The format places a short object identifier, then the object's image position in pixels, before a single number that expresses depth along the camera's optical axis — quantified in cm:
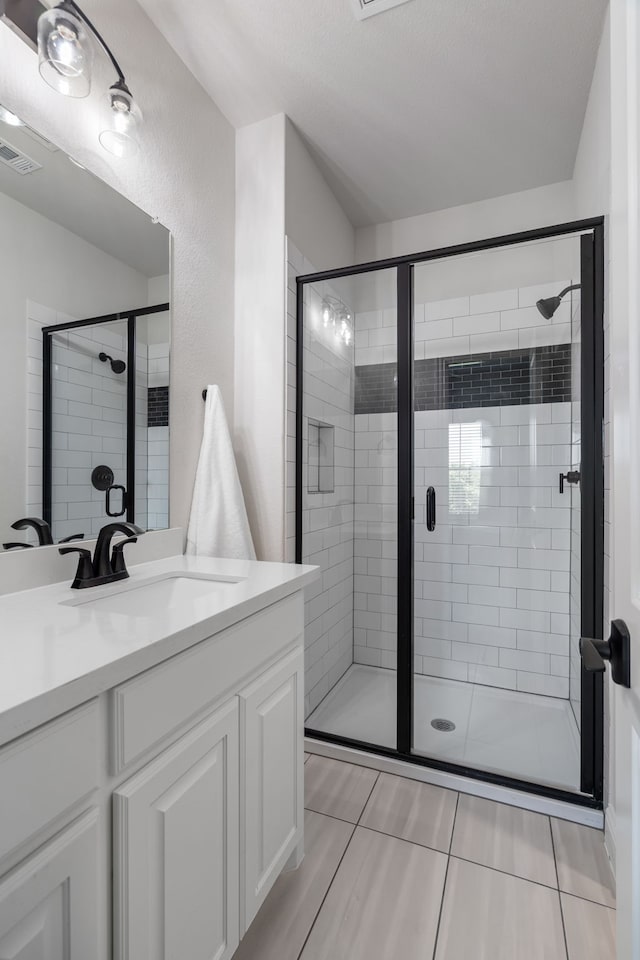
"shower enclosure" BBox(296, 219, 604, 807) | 190
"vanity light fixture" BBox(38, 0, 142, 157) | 110
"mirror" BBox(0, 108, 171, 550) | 111
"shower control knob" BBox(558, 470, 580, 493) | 182
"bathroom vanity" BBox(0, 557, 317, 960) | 60
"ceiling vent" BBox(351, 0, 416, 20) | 146
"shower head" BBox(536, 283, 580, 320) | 193
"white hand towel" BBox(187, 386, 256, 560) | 172
